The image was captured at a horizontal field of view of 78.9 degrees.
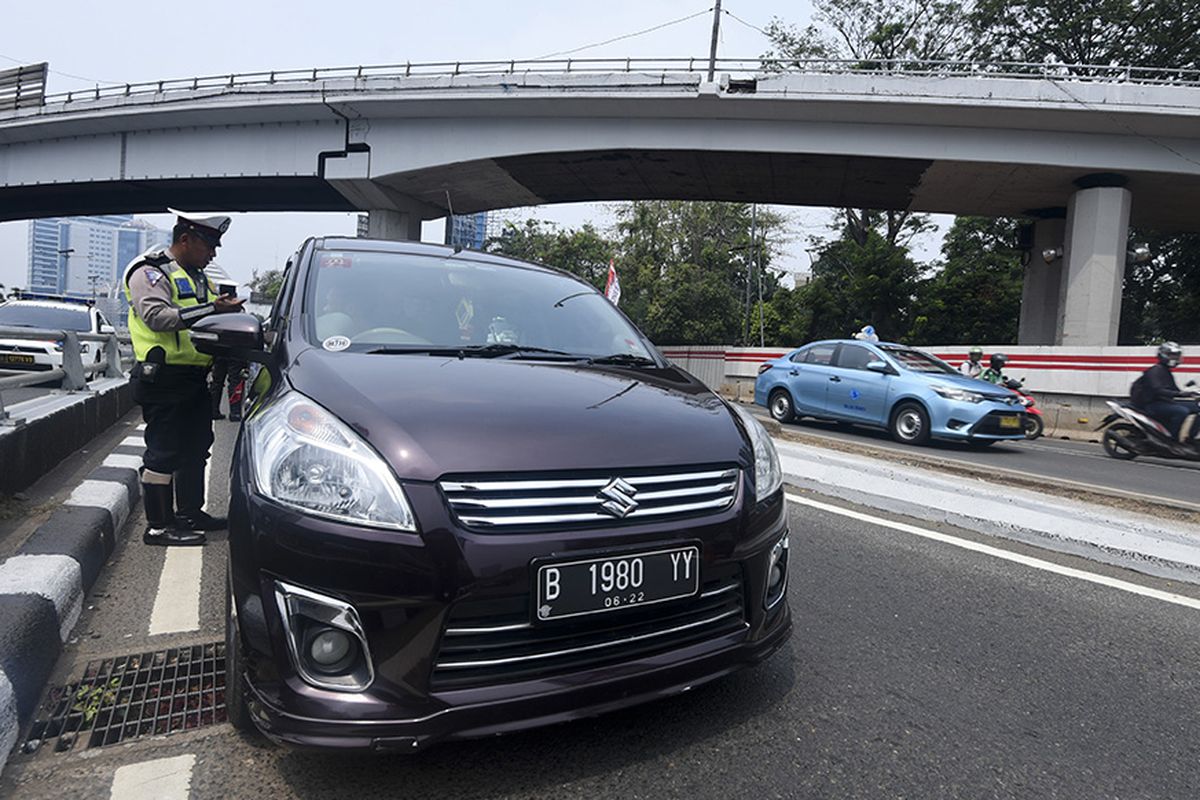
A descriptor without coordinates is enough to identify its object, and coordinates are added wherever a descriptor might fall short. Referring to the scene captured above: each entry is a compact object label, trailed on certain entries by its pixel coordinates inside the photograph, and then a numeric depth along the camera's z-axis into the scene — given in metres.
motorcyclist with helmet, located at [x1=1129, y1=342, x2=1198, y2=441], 9.80
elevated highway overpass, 17.95
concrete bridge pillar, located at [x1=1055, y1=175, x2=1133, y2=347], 18.25
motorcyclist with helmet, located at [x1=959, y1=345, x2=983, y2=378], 14.29
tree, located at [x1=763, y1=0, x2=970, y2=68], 31.78
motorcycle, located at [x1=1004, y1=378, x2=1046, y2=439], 12.17
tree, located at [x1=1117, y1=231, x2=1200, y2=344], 29.92
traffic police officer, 3.81
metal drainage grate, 2.15
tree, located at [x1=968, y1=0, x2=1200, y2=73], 26.05
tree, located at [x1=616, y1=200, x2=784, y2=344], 39.66
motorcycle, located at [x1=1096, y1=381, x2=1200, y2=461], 9.88
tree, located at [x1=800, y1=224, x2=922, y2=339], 31.50
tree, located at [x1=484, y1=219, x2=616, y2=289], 47.97
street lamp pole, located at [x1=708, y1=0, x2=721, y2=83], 24.97
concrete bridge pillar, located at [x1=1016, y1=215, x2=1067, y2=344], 22.39
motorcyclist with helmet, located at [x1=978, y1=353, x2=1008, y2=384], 14.03
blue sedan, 9.88
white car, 10.48
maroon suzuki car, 1.74
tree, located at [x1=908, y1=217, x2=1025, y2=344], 31.17
